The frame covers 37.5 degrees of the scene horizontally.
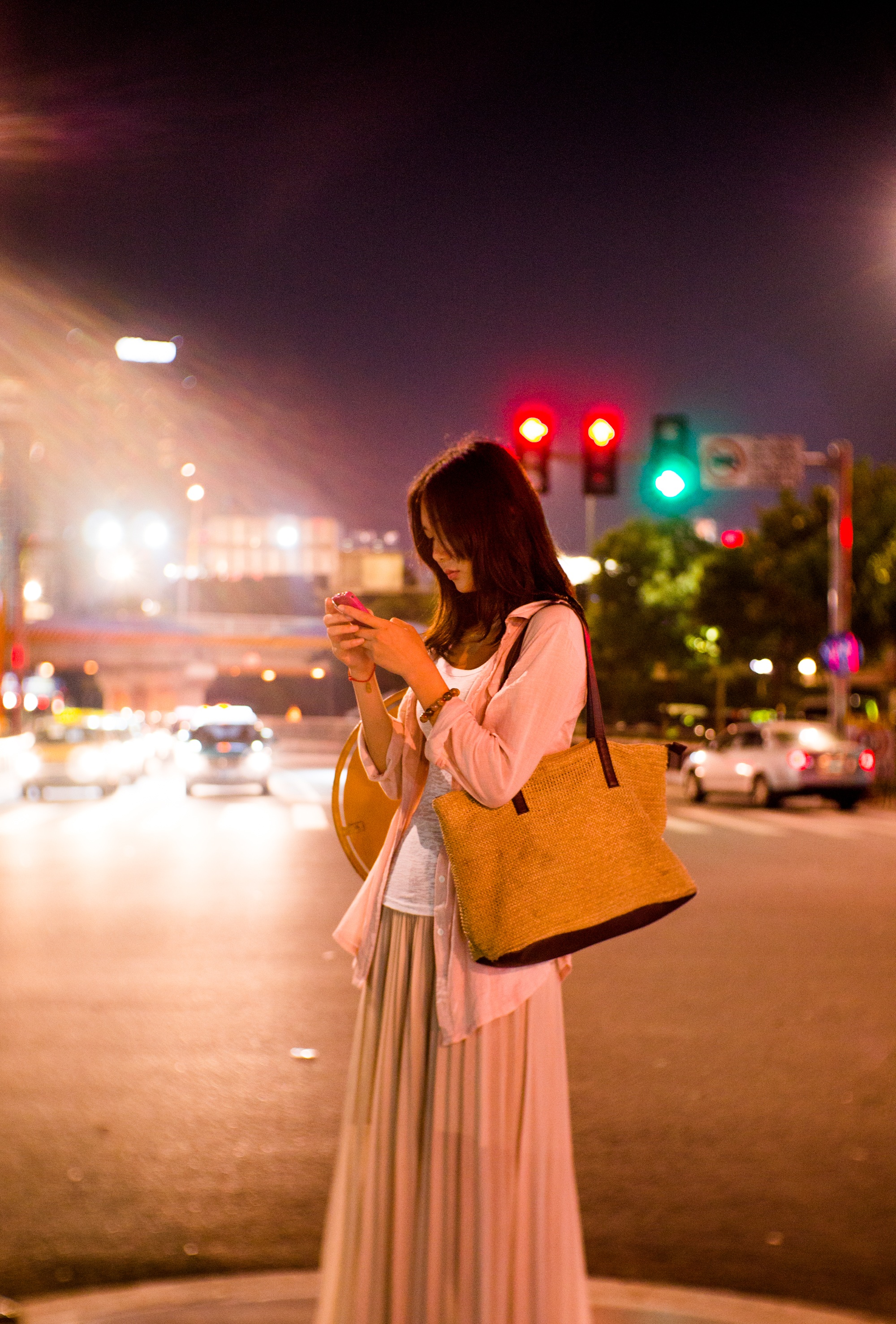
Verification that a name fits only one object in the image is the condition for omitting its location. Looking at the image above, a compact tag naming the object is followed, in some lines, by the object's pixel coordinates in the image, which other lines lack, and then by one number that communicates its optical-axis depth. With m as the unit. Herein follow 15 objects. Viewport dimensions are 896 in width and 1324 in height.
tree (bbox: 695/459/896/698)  29.83
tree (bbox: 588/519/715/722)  47.62
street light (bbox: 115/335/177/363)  59.12
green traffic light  17.38
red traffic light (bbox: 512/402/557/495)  15.83
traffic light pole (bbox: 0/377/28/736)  45.62
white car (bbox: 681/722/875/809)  21.64
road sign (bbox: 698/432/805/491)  21.19
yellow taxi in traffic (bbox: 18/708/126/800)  24.45
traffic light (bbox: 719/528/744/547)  24.27
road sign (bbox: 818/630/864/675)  24.72
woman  2.43
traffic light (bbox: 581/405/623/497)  16.45
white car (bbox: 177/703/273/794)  24.83
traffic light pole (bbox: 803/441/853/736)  24.84
